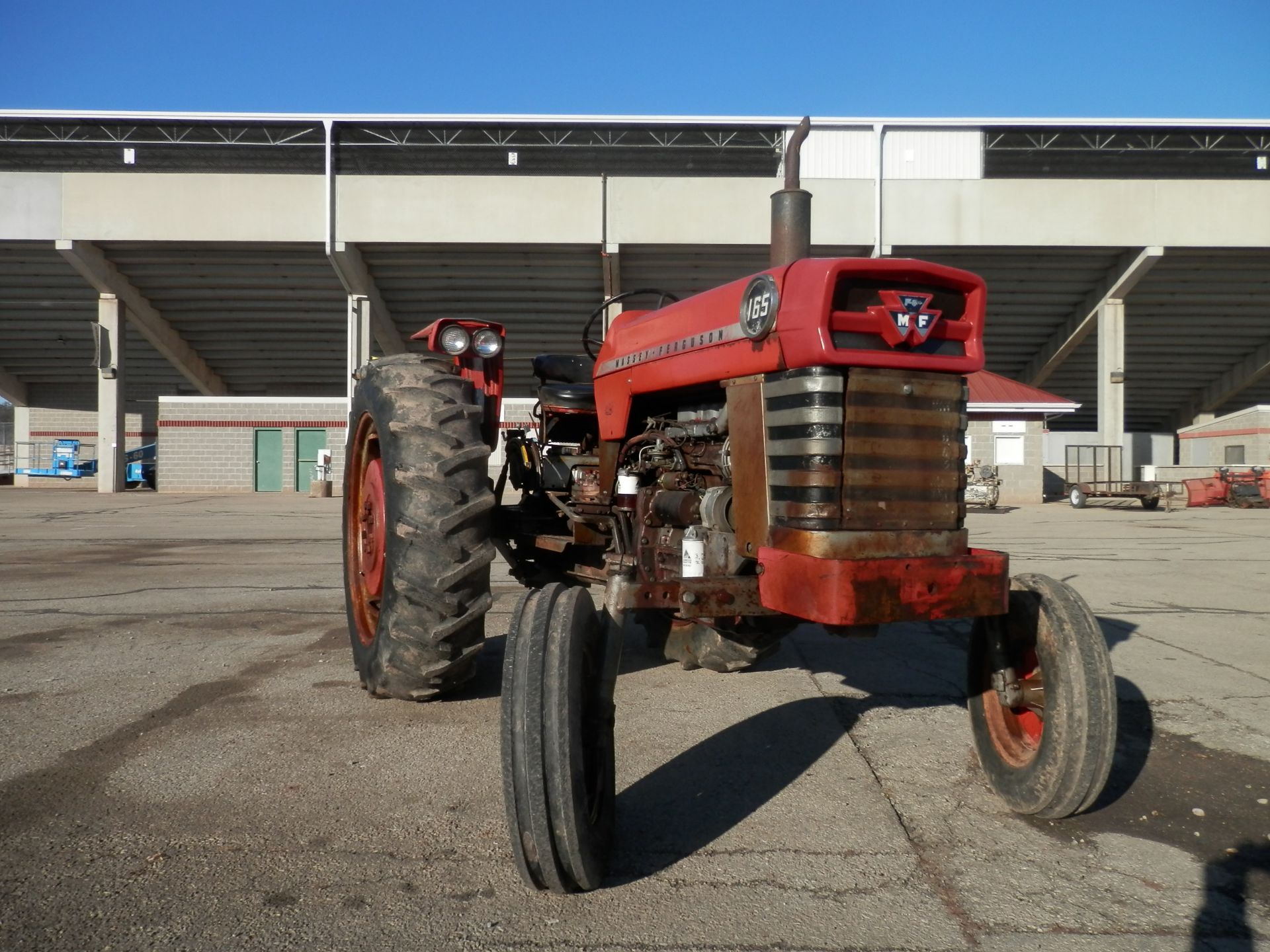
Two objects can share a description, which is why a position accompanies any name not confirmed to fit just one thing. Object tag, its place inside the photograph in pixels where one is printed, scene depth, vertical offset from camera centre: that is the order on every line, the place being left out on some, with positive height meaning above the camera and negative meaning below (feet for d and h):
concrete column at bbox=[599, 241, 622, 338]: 69.15 +16.25
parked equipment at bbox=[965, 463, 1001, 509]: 62.95 -0.43
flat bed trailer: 65.46 +0.22
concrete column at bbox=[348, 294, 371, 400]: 71.87 +11.73
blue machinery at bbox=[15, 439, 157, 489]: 81.41 +1.04
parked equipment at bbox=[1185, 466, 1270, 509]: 66.33 -0.42
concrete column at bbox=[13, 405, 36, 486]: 96.84 +4.35
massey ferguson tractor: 7.91 -0.55
